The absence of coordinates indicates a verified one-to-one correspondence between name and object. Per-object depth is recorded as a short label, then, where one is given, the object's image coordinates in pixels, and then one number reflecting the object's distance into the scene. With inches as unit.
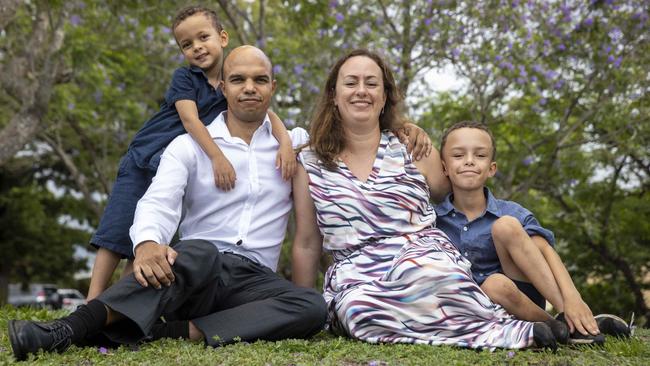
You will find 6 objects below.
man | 136.9
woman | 145.3
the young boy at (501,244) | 150.3
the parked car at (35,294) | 797.9
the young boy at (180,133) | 167.8
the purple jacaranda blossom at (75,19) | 397.4
